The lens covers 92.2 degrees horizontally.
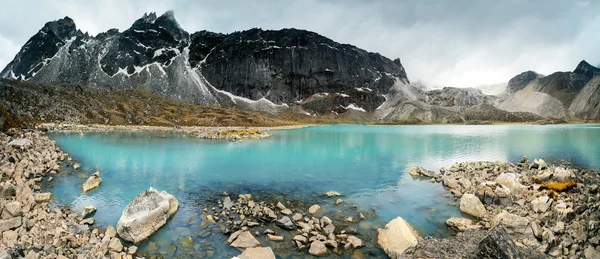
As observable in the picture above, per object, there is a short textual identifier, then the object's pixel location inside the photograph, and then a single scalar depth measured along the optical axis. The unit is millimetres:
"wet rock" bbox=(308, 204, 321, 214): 17861
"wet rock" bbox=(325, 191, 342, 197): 21766
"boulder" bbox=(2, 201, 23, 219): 12594
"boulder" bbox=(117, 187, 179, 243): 13492
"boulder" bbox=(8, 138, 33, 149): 28453
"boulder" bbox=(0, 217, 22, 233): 11805
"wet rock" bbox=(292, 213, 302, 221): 16480
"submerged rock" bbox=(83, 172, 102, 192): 21741
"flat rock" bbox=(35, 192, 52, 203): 17031
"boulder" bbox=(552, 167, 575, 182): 20156
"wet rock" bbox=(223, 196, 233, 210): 18253
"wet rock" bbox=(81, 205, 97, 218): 15869
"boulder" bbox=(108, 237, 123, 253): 12156
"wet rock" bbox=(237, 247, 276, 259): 11820
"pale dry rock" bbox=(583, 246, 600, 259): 10384
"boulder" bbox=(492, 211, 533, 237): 14219
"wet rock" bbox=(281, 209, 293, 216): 17369
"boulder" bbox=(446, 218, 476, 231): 15391
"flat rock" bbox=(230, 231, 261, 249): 13248
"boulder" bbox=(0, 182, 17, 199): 14544
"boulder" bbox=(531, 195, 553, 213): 16547
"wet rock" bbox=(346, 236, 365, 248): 13395
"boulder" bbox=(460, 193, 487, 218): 17297
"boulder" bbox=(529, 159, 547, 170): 25392
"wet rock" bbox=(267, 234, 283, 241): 13883
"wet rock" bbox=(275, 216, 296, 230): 15269
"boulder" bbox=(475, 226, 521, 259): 9266
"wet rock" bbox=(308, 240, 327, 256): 12648
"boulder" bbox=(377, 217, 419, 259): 12484
